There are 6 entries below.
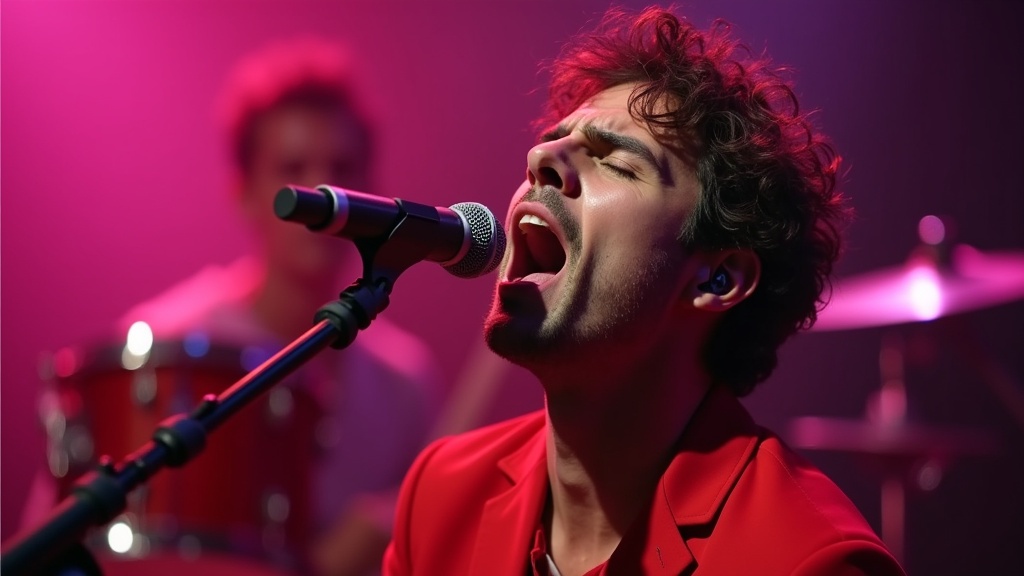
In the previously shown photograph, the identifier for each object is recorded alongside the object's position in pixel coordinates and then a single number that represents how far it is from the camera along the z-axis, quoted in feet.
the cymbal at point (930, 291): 10.21
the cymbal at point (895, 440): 10.95
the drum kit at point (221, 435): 9.00
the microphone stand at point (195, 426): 3.39
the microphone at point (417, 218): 4.14
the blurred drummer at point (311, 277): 13.64
